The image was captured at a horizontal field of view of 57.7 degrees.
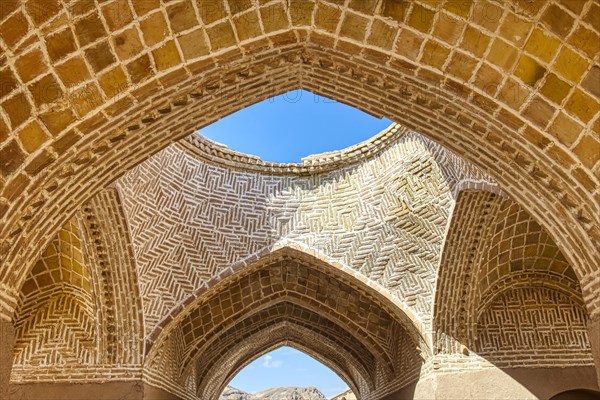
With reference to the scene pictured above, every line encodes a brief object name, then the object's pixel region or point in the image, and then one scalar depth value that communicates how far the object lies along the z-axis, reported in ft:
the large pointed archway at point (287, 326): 27.96
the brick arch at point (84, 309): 24.56
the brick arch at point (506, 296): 25.16
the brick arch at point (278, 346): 35.55
